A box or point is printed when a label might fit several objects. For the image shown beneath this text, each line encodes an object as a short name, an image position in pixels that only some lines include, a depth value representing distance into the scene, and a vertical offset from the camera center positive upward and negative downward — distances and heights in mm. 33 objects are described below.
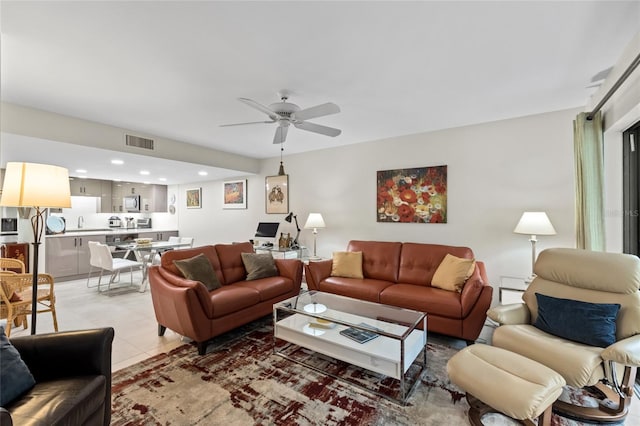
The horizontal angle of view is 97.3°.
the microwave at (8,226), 4809 -116
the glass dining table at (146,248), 4965 -577
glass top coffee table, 2088 -1028
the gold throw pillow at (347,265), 3770 -681
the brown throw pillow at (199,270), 3000 -586
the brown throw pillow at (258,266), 3629 -657
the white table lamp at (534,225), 2963 -139
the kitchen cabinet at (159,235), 6874 -452
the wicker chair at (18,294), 2652 -771
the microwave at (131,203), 7121 +369
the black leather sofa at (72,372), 1303 -822
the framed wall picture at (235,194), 6270 +503
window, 2535 +207
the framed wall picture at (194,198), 7085 +474
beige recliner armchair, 1746 -819
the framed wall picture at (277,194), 5648 +437
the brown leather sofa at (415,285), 2696 -845
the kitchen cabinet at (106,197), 6680 +497
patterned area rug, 1808 -1298
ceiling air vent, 3879 +1074
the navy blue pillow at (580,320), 1932 -788
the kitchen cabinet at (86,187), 6185 +706
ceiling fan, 2448 +937
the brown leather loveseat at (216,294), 2562 -817
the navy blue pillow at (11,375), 1251 -724
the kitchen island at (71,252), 5223 -644
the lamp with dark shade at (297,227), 5305 -228
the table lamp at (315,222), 4719 -116
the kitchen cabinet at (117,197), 6906 +519
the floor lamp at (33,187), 1826 +212
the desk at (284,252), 5008 -665
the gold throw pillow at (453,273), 3033 -663
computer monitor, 5570 -285
